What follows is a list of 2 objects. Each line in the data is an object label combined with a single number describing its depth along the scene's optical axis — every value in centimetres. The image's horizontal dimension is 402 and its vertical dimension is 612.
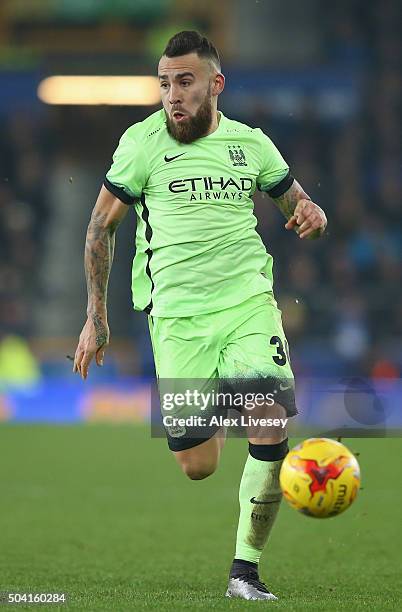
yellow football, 1084
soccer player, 1182
